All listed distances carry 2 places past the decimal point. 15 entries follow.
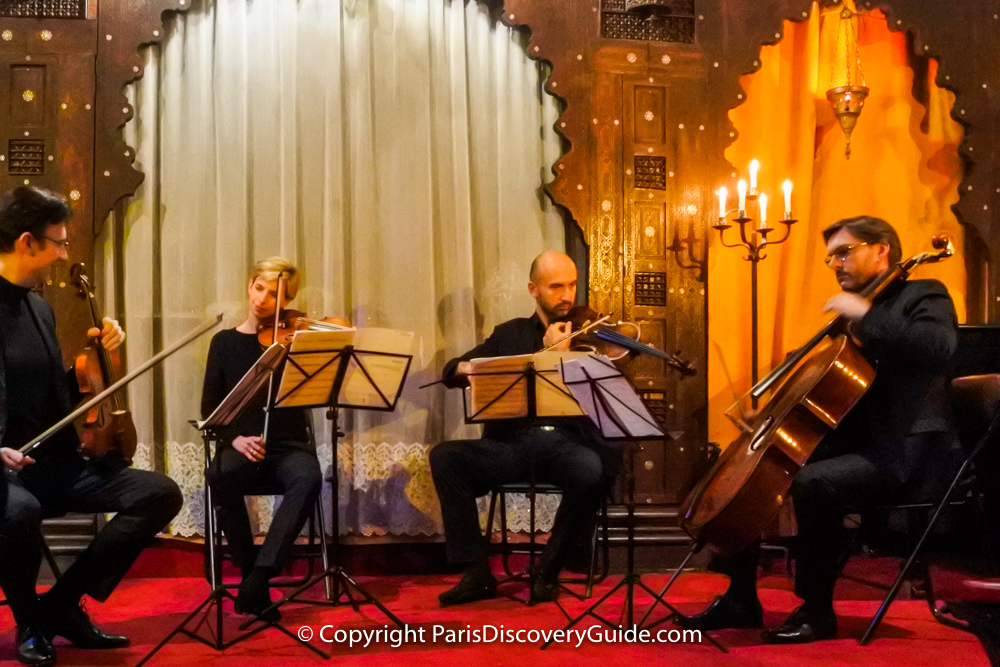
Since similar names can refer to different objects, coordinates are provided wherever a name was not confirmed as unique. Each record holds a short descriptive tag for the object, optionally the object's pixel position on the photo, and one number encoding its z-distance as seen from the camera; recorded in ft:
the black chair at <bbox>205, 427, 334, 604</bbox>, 13.57
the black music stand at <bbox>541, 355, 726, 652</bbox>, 11.31
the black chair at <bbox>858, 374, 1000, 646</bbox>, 11.27
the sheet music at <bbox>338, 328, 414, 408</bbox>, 12.64
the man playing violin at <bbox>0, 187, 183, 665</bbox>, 11.12
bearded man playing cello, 11.28
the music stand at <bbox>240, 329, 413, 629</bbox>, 11.62
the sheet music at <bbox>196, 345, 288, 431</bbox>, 11.12
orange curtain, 17.37
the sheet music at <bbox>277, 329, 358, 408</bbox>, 11.53
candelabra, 15.78
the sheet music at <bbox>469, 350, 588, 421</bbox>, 12.64
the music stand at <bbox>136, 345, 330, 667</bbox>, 10.73
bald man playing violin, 13.62
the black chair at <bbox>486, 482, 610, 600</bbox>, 13.92
